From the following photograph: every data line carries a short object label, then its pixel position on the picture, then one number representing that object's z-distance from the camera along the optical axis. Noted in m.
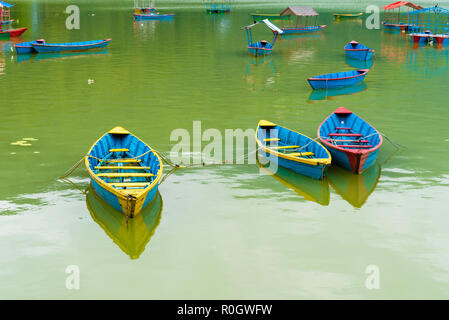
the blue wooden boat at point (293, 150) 17.95
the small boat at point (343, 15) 96.86
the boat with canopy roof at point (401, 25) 66.88
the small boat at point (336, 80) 34.16
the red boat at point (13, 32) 64.19
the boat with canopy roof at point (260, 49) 51.41
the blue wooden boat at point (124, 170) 14.76
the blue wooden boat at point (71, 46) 52.16
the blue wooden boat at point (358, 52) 47.97
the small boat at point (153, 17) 96.53
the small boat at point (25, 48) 51.34
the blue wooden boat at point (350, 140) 18.23
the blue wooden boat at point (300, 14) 71.56
